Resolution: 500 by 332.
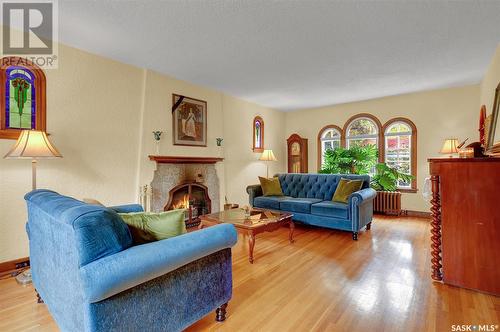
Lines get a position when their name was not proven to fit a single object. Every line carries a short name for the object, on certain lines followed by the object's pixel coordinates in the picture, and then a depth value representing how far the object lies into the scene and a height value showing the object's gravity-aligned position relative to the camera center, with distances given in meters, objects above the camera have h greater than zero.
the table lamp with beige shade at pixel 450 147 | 4.66 +0.37
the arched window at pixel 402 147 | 5.52 +0.45
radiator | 5.38 -0.77
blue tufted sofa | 3.84 -0.61
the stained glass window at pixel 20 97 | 2.77 +0.79
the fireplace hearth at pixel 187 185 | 4.19 -0.34
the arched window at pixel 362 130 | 6.01 +0.89
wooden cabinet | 2.19 -0.51
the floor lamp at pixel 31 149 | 2.43 +0.16
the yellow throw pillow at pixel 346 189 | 4.20 -0.37
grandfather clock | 6.94 +0.35
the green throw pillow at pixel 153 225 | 1.56 -0.38
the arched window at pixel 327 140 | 6.63 +0.72
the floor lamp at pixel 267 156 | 6.11 +0.25
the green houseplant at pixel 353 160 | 5.76 +0.15
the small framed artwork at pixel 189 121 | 4.52 +0.85
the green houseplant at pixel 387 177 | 5.39 -0.22
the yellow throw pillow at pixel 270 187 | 5.12 -0.42
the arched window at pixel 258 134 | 6.35 +0.83
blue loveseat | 1.20 -0.58
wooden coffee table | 3.03 -0.71
